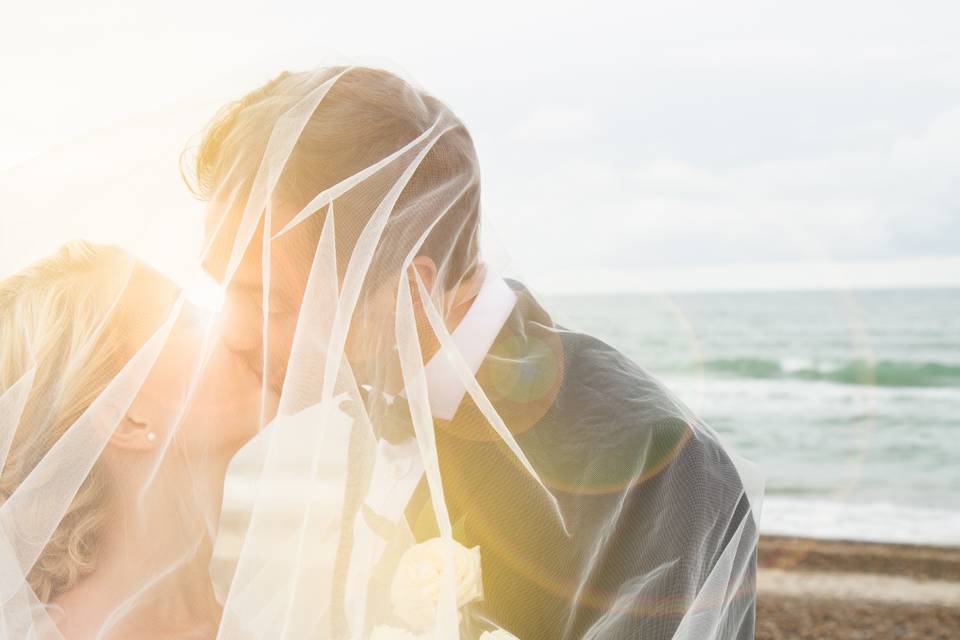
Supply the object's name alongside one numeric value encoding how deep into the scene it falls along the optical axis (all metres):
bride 1.02
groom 0.94
